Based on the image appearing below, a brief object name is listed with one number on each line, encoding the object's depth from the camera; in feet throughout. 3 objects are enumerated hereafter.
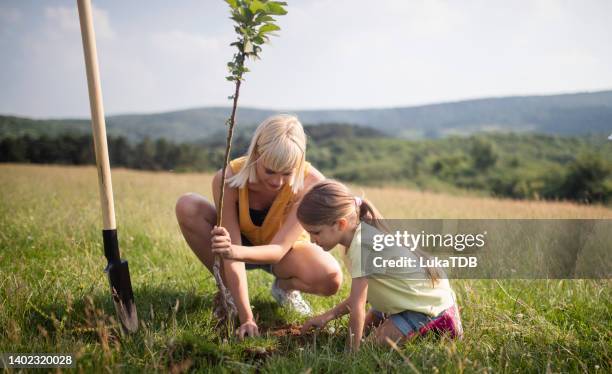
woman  9.04
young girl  8.31
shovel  8.23
